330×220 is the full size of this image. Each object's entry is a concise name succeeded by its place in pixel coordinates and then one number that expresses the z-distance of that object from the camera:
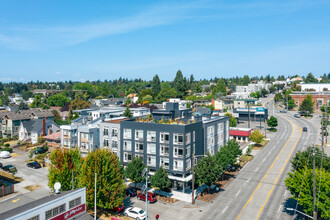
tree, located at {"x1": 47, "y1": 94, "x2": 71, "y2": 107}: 176.80
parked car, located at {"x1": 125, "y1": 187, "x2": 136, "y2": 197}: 48.97
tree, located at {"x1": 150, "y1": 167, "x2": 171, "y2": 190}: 46.59
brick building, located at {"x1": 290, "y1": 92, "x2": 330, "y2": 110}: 158.44
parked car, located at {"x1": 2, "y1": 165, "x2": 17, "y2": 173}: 62.44
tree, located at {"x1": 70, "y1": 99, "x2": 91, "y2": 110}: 147.14
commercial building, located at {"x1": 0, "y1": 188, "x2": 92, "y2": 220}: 28.22
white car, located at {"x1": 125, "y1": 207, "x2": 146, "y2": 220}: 39.84
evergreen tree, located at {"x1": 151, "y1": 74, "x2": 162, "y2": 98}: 190.75
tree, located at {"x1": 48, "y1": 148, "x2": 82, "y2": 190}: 42.69
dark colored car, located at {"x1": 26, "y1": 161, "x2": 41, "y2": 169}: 67.25
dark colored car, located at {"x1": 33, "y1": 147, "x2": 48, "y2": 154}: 80.51
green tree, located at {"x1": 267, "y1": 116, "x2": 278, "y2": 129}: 105.62
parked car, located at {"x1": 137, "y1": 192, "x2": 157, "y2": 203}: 46.03
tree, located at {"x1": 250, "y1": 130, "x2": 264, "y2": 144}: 82.06
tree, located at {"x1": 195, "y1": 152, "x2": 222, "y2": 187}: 46.56
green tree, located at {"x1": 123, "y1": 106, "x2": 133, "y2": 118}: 94.36
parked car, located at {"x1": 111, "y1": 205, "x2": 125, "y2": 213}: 42.18
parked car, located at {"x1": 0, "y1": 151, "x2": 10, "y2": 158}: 76.30
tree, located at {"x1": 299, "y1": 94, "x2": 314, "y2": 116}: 136.50
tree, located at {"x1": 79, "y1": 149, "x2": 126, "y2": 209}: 38.88
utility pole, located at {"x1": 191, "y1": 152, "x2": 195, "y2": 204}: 45.19
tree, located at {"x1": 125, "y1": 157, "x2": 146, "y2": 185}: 48.16
